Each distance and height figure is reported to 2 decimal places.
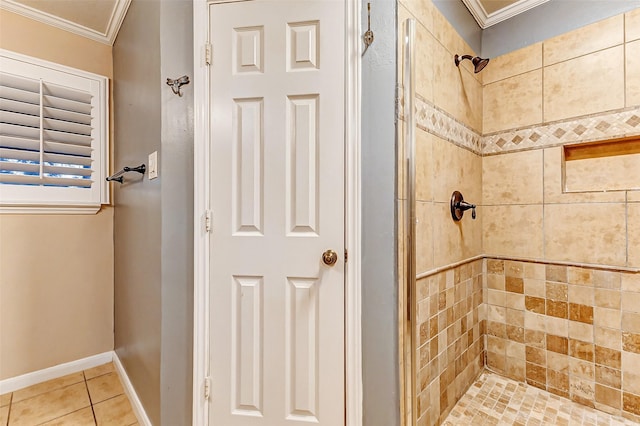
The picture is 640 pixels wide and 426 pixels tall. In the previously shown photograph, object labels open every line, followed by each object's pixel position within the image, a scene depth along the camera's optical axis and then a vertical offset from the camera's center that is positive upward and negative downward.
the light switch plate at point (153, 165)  1.32 +0.22
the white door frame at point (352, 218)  1.14 -0.03
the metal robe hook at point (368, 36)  1.13 +0.69
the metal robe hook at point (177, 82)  1.26 +0.57
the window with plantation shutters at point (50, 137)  1.78 +0.49
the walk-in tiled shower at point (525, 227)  1.29 -0.08
